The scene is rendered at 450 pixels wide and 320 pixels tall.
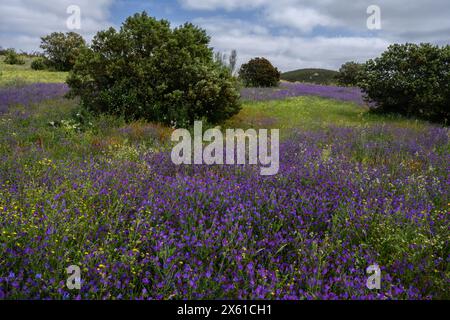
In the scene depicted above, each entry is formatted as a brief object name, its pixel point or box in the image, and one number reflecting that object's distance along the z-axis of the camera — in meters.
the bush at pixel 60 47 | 29.72
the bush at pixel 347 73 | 34.16
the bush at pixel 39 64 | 30.02
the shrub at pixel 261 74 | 26.36
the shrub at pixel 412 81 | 11.75
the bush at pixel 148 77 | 9.22
